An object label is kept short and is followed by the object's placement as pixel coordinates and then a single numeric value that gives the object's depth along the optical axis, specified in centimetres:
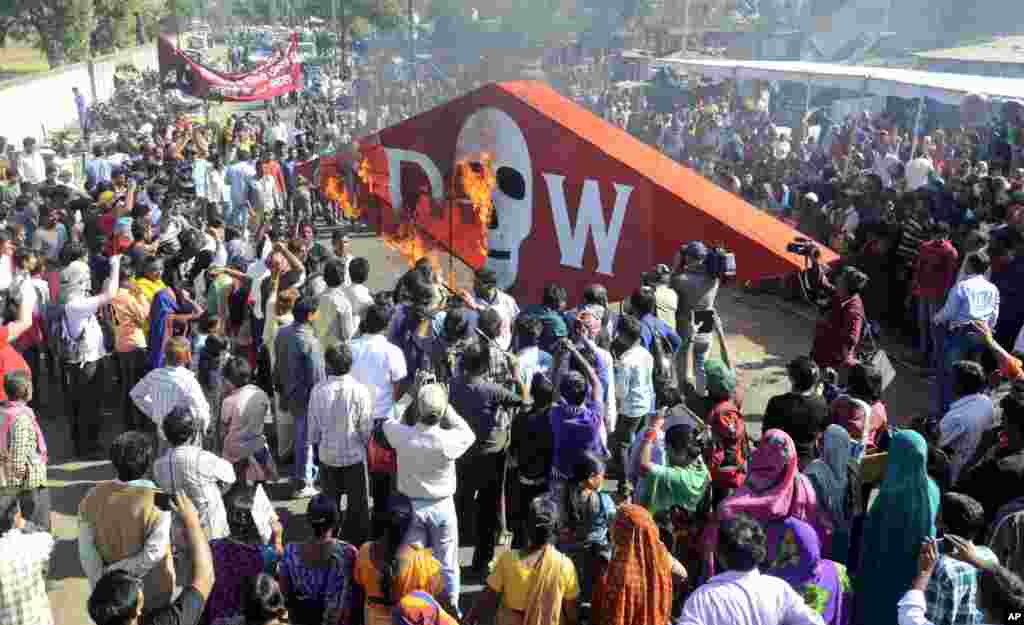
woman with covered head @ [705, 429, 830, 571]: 408
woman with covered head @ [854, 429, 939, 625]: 396
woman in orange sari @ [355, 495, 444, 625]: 384
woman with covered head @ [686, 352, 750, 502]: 492
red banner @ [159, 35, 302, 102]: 1925
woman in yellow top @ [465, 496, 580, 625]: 381
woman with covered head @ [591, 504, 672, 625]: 380
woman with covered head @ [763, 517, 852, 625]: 388
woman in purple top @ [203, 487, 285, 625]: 383
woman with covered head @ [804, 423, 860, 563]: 447
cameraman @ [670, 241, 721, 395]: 723
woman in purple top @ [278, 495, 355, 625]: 388
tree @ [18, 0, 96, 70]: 4062
